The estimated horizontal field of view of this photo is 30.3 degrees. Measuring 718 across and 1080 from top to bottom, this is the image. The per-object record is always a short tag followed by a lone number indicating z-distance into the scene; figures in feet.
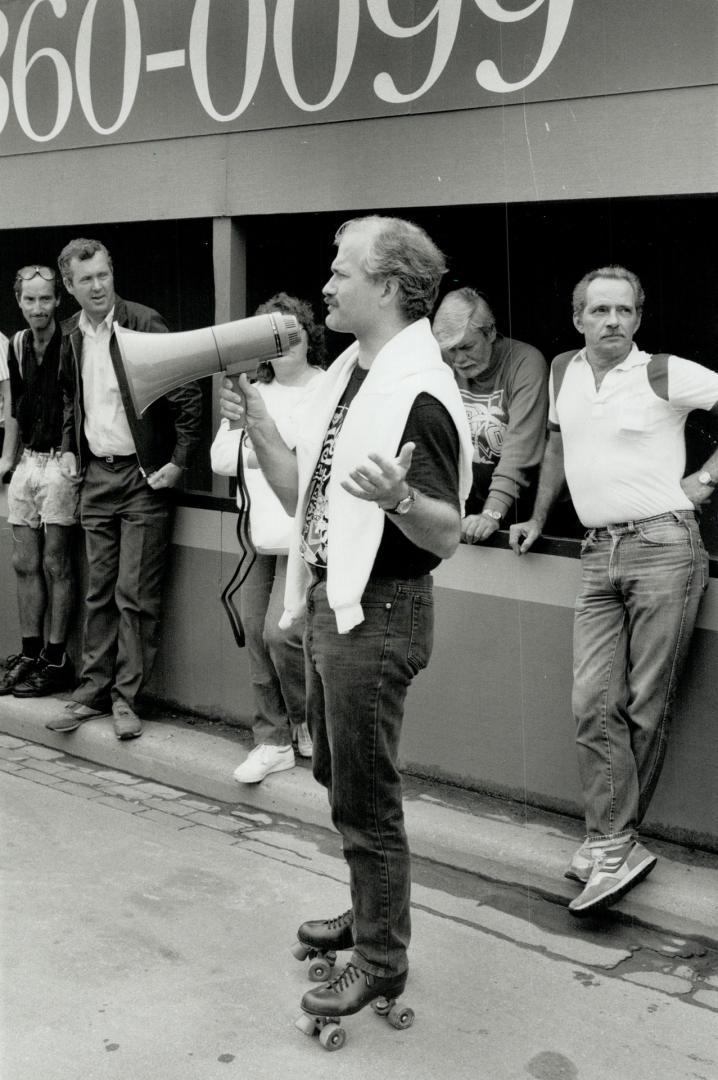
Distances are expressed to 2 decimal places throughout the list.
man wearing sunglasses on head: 20.17
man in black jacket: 18.37
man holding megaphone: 10.13
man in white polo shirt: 13.17
